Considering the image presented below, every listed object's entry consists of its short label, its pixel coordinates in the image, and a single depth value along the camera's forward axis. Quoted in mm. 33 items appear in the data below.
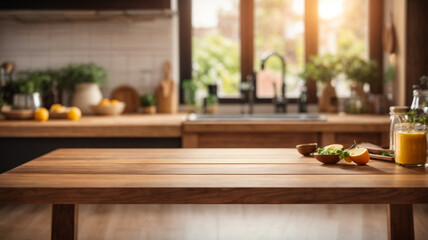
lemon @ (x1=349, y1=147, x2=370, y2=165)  2115
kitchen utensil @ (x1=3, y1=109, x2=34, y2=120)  4074
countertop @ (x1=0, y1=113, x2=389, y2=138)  3730
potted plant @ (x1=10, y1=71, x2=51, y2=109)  4148
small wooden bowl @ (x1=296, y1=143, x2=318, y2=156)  2400
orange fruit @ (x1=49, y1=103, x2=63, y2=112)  4172
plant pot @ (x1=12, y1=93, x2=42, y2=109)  4137
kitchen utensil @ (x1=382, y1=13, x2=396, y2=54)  4422
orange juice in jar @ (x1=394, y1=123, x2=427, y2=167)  2041
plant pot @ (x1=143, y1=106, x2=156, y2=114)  4613
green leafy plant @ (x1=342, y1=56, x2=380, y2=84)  4492
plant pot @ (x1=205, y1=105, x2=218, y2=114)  4641
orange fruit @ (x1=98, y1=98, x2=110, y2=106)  4402
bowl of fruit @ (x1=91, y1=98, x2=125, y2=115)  4391
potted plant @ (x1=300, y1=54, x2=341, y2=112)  4559
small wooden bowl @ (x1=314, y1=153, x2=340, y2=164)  2152
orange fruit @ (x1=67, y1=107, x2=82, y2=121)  4062
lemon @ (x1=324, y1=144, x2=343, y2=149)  2256
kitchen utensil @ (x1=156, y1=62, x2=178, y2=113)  4684
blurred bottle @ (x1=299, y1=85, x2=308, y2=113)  4617
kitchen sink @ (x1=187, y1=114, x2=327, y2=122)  4045
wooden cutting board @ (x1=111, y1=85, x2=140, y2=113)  4770
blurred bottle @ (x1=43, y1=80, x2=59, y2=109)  4594
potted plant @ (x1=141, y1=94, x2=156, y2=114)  4594
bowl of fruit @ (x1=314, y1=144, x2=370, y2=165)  2119
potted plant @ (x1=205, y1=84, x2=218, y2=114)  4641
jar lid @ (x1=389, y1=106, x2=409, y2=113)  2236
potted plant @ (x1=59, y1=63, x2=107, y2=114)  4555
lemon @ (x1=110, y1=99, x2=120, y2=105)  4433
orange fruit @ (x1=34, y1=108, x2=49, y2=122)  3992
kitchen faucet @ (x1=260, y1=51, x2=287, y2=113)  4396
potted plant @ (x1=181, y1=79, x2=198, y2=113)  4734
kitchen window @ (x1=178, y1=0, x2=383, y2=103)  4832
